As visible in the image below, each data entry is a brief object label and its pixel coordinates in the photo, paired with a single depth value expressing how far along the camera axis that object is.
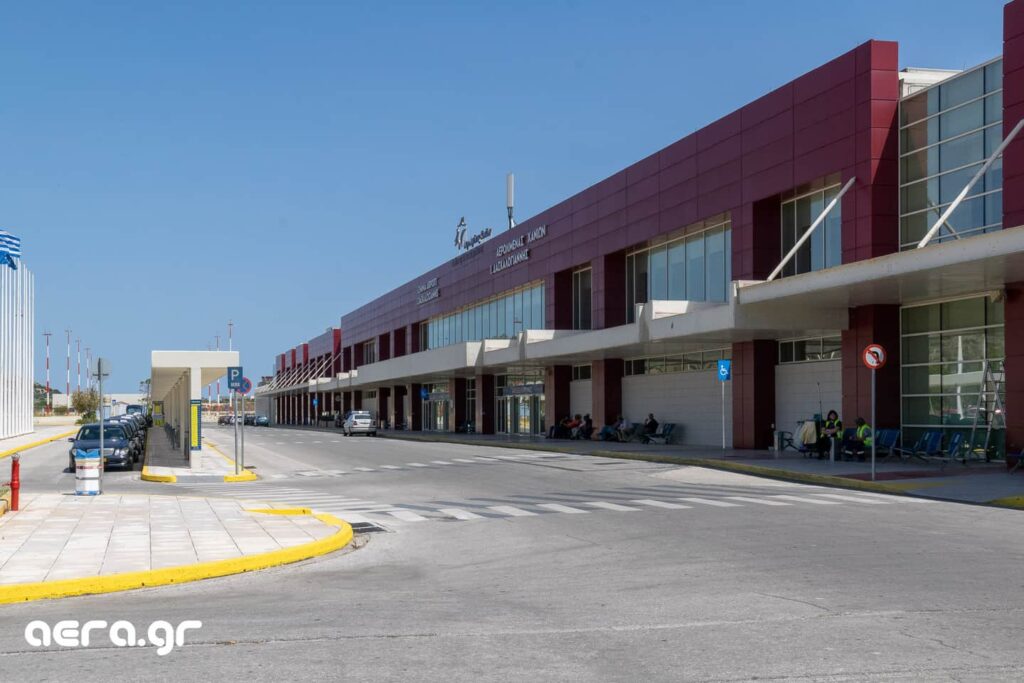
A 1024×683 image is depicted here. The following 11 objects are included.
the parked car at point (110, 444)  32.09
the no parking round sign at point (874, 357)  22.82
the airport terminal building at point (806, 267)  25.55
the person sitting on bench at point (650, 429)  40.37
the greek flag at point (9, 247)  51.22
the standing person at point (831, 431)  27.95
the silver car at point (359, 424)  67.62
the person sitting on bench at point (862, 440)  27.56
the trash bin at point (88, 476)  20.97
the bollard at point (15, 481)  17.44
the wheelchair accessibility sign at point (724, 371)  30.27
